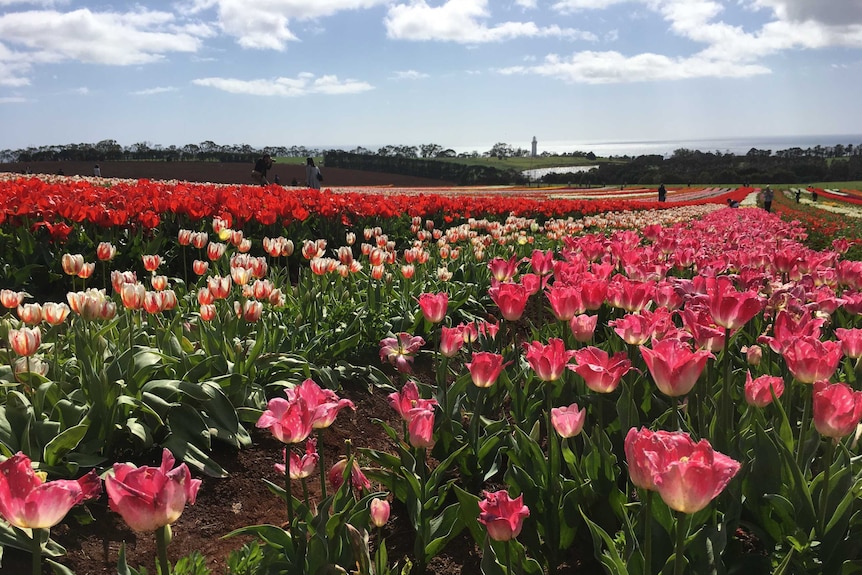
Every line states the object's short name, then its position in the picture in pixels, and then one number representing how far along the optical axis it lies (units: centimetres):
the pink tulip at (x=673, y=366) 153
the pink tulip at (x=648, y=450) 116
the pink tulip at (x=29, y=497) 117
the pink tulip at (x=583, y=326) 252
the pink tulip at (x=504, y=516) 146
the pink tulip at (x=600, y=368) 182
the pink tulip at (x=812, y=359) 184
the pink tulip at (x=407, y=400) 200
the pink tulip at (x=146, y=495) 115
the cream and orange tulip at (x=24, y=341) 232
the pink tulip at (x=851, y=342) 222
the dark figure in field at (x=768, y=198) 2351
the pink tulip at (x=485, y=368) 212
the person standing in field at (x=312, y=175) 1530
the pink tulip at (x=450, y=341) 248
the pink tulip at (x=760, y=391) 205
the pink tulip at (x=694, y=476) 111
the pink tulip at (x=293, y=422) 160
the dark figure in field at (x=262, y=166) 1407
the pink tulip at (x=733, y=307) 200
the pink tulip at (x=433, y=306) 262
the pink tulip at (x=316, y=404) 167
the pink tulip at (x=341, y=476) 201
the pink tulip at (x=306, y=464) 199
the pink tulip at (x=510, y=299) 252
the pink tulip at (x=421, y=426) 182
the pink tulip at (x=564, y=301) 248
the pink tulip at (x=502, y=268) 351
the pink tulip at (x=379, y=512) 181
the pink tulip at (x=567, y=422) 184
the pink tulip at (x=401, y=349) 278
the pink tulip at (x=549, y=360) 200
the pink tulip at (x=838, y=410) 160
